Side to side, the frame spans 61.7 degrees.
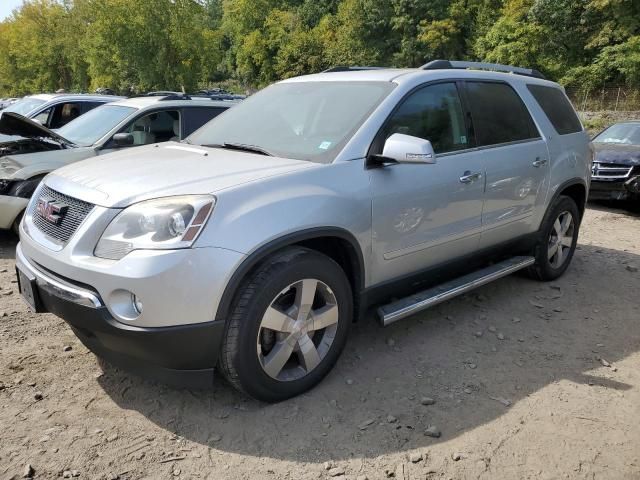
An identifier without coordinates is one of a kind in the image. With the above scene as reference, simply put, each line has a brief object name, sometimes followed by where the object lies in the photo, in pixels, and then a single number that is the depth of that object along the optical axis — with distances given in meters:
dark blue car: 8.36
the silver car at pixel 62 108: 8.64
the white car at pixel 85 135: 5.56
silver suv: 2.50
